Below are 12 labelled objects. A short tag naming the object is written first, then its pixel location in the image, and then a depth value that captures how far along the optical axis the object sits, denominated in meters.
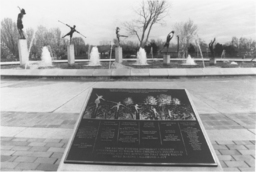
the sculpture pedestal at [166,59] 16.81
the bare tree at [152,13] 29.19
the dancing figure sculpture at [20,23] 15.11
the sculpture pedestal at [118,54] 17.22
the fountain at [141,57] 17.78
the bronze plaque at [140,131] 2.36
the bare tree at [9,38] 42.18
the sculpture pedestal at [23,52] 14.76
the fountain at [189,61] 17.40
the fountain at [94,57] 18.25
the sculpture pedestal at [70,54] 15.43
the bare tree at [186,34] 41.69
